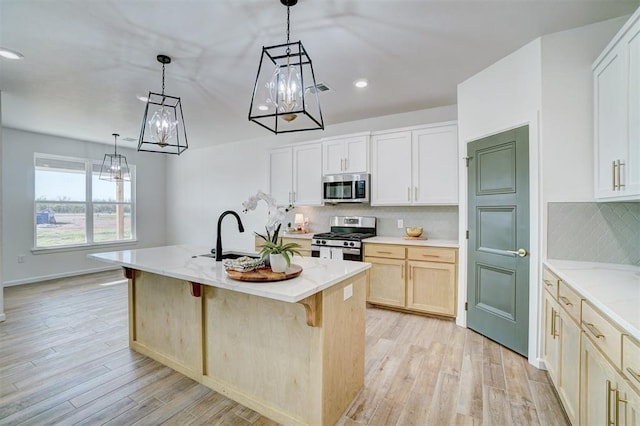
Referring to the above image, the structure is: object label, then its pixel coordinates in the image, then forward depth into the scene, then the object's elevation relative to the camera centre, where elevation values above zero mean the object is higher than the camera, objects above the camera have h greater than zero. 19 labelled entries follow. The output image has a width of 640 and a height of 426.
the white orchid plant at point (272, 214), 1.85 -0.02
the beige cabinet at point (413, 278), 3.47 -0.83
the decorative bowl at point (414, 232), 4.03 -0.28
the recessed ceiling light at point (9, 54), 2.62 +1.43
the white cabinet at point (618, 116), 1.72 +0.62
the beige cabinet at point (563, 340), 1.66 -0.84
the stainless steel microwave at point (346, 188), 4.23 +0.34
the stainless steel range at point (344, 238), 4.03 -0.38
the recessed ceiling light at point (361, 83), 3.27 +1.45
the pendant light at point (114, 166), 5.98 +0.96
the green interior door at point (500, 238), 2.63 -0.26
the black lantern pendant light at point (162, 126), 2.56 +0.75
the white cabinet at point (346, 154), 4.25 +0.85
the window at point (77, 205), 5.52 +0.13
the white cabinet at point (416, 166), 3.69 +0.60
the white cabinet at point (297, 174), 4.71 +0.61
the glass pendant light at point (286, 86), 1.75 +0.76
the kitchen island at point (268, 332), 1.73 -0.83
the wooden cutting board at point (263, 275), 1.68 -0.38
